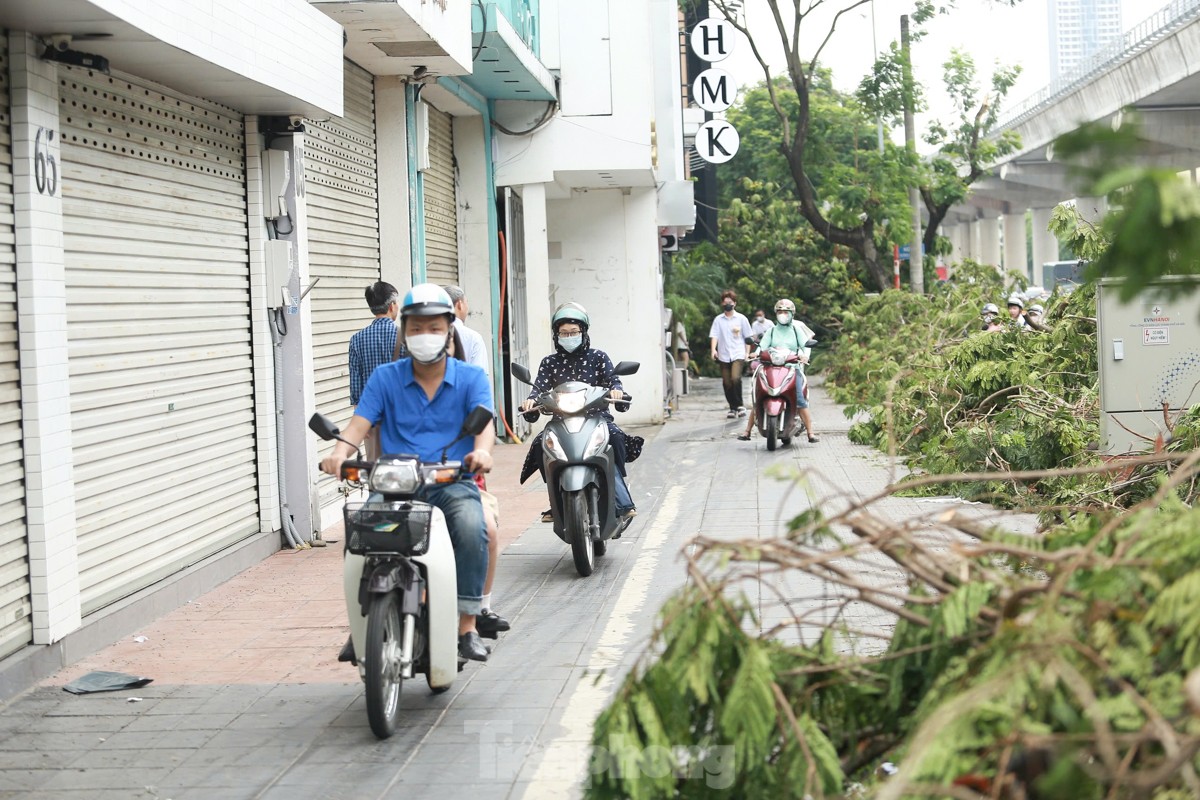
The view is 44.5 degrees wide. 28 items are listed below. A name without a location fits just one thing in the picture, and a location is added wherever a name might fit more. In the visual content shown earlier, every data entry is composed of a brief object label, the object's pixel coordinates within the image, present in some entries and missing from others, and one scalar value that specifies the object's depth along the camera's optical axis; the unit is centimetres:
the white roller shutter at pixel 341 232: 1161
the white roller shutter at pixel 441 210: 1633
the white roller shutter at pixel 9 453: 664
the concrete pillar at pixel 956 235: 8699
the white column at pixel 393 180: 1383
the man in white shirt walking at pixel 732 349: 2175
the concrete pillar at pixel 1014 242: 6506
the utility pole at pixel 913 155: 2764
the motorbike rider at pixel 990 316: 1670
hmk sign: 2452
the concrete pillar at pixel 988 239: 7769
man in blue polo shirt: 613
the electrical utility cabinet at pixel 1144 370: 1005
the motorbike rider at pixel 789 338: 1706
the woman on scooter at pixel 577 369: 970
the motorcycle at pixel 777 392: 1653
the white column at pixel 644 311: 2134
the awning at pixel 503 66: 1433
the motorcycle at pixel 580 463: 908
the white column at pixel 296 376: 1038
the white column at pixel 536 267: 1889
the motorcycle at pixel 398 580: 556
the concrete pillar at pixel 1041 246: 6272
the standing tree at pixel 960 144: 3075
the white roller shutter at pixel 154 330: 761
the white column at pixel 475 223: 1820
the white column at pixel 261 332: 1020
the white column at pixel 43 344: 678
